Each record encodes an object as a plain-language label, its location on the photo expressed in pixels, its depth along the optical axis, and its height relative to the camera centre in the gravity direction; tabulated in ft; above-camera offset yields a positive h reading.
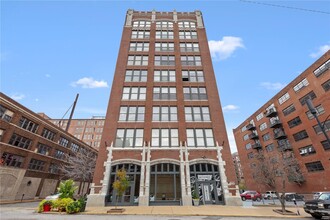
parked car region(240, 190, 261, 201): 113.39 +7.28
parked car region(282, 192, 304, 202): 120.67 +7.19
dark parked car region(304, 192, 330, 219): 43.60 +0.63
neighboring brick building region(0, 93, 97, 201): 96.48 +31.51
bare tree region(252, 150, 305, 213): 94.81 +20.59
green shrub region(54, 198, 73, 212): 53.36 +1.81
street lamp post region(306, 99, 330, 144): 35.22 +17.11
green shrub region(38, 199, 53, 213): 53.78 +1.88
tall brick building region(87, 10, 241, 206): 72.23 +31.08
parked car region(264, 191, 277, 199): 134.44 +8.78
